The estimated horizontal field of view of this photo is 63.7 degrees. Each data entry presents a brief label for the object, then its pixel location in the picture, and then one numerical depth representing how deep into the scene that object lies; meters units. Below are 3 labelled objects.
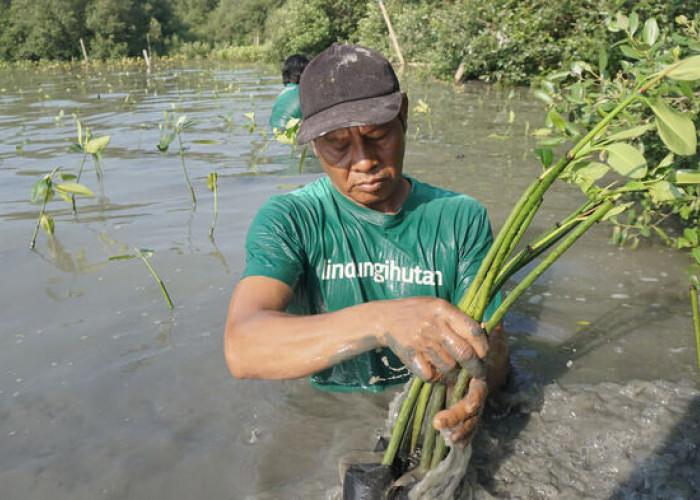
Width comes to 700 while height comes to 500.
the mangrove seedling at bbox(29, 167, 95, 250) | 3.50
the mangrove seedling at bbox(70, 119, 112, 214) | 4.34
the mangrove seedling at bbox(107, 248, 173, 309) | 3.40
